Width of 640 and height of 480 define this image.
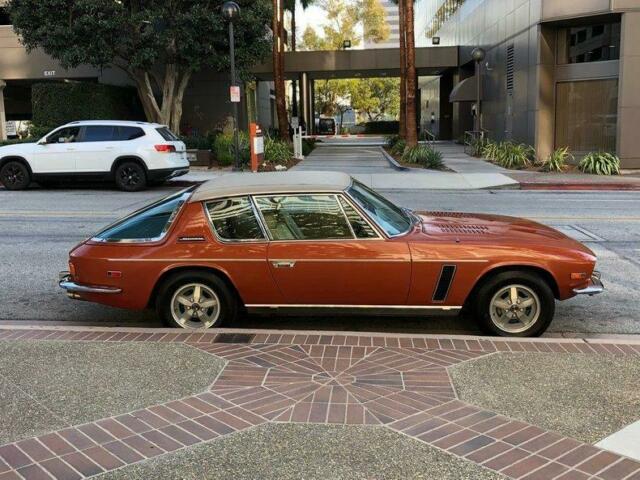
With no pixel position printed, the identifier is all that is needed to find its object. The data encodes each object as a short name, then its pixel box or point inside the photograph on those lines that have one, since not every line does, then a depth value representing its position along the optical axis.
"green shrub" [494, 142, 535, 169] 22.36
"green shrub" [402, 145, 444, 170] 22.23
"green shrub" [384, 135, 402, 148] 31.55
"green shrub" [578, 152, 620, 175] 19.97
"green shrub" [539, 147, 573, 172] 20.89
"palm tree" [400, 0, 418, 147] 23.16
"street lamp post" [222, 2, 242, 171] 18.41
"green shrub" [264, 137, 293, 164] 23.14
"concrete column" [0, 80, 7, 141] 31.96
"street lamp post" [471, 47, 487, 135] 26.05
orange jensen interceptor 5.12
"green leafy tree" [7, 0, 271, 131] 21.66
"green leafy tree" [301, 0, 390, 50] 65.69
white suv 16.16
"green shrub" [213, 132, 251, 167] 22.49
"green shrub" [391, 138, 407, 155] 27.33
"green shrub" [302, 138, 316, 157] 29.99
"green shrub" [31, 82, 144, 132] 26.41
